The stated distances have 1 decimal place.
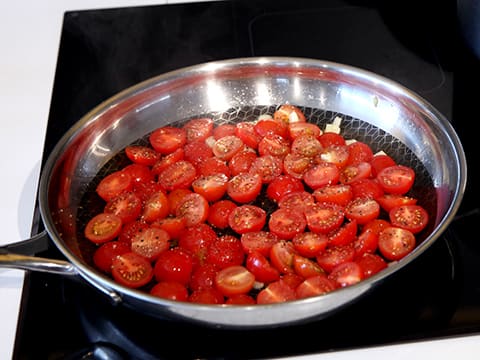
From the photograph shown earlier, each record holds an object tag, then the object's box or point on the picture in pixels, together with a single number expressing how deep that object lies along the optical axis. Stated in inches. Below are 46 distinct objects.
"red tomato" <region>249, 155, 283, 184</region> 42.2
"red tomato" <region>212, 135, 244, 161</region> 43.9
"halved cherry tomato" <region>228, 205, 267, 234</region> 38.7
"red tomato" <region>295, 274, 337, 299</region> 33.8
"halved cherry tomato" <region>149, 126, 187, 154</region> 44.9
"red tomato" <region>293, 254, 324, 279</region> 35.9
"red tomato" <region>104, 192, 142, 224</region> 40.4
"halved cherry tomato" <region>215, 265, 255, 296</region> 35.2
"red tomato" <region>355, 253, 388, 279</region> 35.6
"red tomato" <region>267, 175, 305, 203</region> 41.1
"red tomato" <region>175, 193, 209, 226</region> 39.8
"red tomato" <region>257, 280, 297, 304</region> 34.0
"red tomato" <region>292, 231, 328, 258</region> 36.9
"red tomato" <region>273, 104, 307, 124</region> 46.0
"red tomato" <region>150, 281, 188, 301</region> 35.0
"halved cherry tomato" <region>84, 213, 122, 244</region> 39.3
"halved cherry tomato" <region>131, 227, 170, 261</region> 37.7
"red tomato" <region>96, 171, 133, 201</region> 42.1
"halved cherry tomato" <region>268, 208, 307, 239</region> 38.3
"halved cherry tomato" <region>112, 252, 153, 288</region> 36.0
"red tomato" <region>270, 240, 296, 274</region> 36.5
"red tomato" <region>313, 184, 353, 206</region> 40.0
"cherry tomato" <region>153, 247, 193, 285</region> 36.3
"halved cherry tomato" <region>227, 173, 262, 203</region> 40.9
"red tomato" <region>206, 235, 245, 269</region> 37.2
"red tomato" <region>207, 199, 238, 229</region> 40.1
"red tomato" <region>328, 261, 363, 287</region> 34.4
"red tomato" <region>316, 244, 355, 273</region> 36.2
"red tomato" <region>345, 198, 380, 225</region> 38.8
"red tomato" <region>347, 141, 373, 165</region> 42.9
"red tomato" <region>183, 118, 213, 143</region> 45.5
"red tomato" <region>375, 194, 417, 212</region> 39.3
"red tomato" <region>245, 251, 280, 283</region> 36.0
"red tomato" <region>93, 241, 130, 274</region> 37.7
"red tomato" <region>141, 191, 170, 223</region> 40.4
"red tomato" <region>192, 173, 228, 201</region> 41.4
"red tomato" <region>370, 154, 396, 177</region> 42.1
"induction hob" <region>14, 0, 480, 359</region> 33.7
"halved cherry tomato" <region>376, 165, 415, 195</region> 40.2
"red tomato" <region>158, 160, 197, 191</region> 42.3
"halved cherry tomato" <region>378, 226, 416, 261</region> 36.3
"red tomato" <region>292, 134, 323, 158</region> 43.1
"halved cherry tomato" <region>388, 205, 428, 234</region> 37.6
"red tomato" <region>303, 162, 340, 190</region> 41.1
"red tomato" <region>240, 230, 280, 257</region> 37.4
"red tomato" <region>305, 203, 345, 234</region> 38.3
